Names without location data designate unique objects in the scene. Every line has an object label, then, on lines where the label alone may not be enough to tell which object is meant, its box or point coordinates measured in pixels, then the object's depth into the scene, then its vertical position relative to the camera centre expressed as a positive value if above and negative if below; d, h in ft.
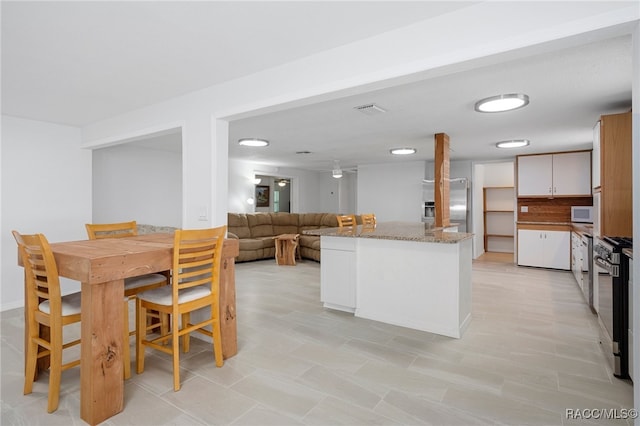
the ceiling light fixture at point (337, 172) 24.23 +2.86
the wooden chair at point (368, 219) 18.19 -0.43
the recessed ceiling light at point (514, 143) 17.44 +3.64
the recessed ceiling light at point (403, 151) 20.45 +3.77
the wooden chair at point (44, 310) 6.42 -2.01
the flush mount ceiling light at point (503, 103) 10.28 +3.45
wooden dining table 6.11 -1.98
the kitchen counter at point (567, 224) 15.90 -0.77
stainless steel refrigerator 23.57 +0.66
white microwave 19.60 -0.16
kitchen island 10.04 -2.15
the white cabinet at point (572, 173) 19.52 +2.26
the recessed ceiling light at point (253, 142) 17.44 +3.70
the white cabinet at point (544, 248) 19.52 -2.24
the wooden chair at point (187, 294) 7.13 -1.90
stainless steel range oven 7.56 -2.18
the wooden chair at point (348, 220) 17.74 -0.48
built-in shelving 26.96 -0.62
